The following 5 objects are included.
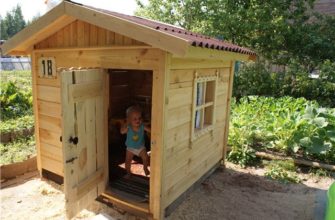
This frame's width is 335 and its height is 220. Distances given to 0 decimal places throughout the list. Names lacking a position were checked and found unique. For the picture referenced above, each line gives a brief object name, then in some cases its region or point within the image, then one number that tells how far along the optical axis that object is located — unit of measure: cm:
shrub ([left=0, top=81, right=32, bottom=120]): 828
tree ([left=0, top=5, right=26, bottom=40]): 6978
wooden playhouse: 338
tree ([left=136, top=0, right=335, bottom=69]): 1149
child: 450
